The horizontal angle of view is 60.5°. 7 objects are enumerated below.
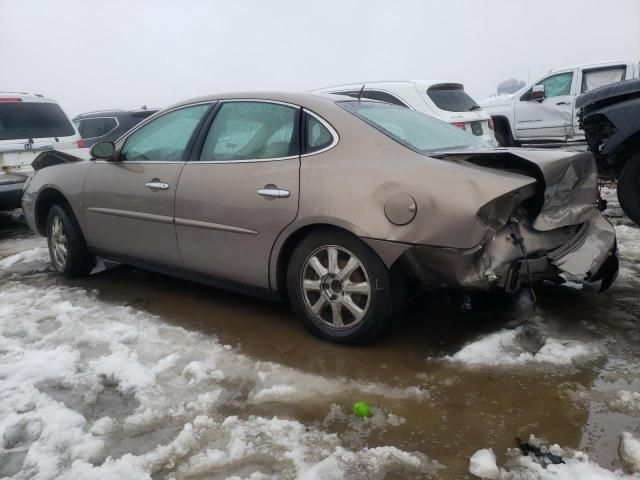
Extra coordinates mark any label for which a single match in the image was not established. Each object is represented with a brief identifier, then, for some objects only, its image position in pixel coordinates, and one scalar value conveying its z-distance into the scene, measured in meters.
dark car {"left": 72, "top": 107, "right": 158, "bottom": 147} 10.87
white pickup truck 10.66
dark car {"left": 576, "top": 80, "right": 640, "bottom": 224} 5.35
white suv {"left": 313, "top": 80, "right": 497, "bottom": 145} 7.55
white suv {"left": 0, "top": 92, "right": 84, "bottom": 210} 6.89
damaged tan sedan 2.88
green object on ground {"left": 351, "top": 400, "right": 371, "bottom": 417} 2.58
